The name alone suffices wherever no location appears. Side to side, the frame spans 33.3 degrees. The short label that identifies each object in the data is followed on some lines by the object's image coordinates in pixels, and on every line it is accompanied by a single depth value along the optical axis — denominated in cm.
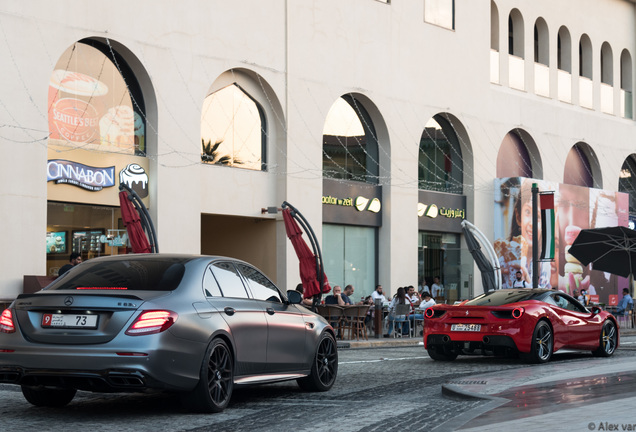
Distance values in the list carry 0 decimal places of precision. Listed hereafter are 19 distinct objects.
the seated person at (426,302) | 2884
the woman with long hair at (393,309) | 2785
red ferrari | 1602
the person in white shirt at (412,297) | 3018
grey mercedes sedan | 862
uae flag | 3456
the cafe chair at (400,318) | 2747
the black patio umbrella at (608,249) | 2828
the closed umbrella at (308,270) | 2566
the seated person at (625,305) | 3528
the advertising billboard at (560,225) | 3869
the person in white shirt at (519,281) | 3092
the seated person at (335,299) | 2730
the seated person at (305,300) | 2552
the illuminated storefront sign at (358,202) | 3281
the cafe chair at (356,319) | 2559
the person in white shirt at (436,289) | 3616
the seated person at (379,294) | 3025
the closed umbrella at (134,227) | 2378
